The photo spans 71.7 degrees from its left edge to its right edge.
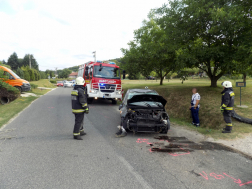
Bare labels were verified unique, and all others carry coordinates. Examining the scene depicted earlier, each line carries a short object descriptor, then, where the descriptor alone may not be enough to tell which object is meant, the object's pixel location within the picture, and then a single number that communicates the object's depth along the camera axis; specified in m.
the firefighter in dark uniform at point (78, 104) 5.50
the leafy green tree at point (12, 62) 78.00
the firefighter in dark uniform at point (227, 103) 6.02
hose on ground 6.86
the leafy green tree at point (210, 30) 9.15
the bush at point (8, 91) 12.90
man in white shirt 7.61
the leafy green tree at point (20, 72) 37.84
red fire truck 12.30
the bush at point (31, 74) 49.22
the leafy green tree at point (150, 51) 12.90
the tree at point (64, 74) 126.57
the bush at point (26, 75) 45.50
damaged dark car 5.77
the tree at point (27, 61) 84.06
